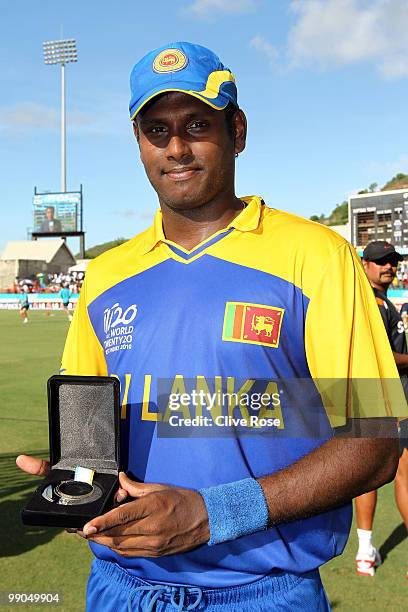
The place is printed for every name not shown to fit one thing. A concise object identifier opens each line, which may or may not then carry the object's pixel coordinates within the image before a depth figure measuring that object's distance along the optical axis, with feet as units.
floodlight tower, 230.68
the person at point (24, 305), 92.27
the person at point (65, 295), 100.37
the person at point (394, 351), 13.41
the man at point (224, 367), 4.67
